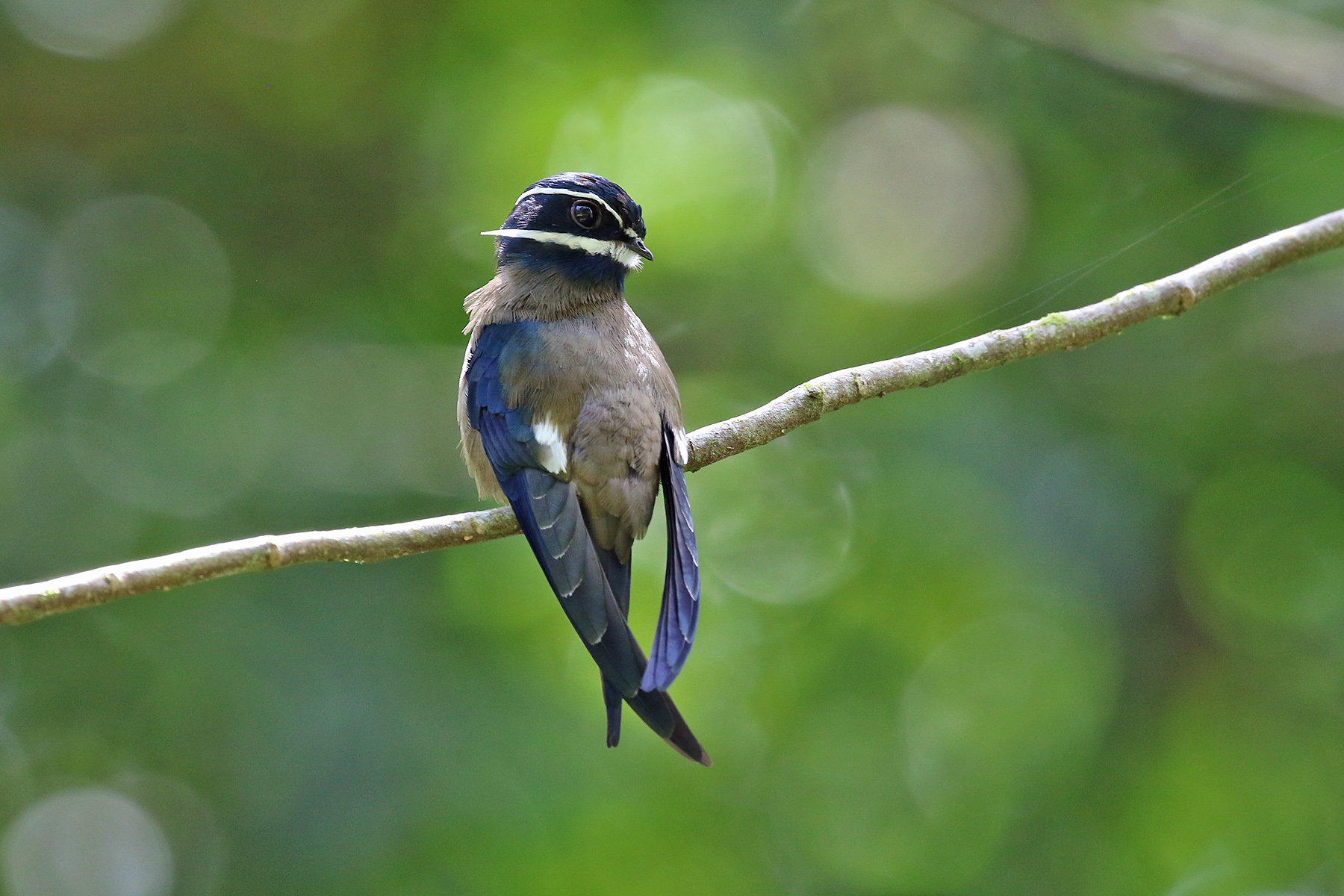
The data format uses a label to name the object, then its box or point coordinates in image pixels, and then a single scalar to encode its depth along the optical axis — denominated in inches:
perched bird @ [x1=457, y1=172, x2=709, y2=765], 275.1
